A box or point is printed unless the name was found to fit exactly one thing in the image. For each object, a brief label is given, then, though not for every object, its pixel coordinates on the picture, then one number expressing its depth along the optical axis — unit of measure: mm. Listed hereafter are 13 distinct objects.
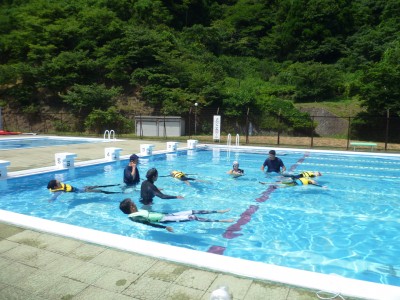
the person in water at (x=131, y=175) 9352
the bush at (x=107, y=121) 30469
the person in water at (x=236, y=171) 11723
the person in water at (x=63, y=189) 8453
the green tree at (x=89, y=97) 31438
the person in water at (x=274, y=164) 11814
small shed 27594
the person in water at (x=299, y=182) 10344
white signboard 22938
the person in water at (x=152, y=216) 6133
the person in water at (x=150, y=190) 7345
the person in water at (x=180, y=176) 10694
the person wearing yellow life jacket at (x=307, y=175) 10630
